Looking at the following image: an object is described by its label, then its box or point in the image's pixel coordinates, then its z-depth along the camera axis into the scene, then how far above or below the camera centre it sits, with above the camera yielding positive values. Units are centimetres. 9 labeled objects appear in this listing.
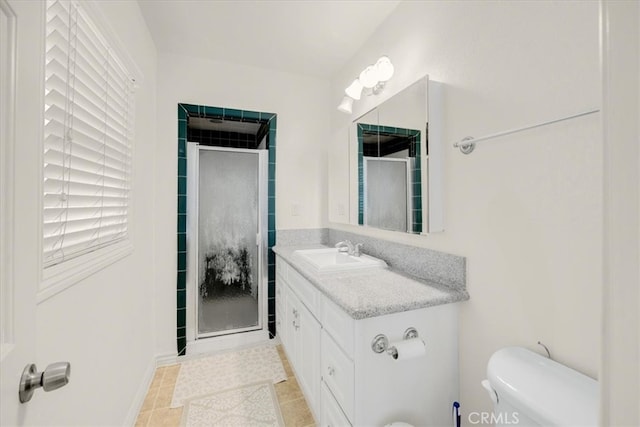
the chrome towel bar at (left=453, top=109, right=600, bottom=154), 84 +29
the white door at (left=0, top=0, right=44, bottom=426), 48 +5
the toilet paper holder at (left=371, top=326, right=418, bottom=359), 110 -53
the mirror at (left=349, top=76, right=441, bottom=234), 141 +29
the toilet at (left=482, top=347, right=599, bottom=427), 71 -51
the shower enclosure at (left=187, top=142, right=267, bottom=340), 249 -26
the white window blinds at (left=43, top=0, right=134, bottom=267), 91 +30
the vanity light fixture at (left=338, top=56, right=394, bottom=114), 174 +89
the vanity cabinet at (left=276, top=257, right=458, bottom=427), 110 -68
